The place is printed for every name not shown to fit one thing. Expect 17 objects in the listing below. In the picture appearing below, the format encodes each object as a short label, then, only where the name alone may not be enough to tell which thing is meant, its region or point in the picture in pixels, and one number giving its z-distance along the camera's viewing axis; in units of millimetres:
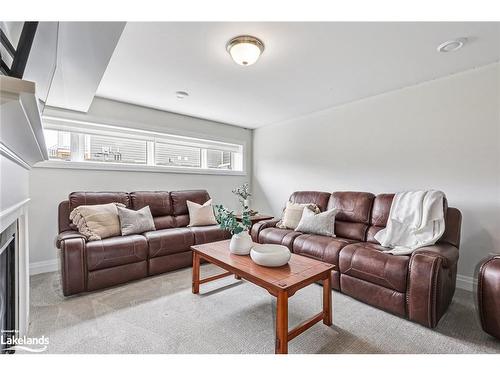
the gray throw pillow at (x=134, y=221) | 2819
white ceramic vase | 2129
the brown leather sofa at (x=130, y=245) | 2250
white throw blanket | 2174
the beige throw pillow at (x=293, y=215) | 3201
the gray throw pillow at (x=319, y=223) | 2875
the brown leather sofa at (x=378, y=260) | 1761
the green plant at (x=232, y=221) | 2158
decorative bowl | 1807
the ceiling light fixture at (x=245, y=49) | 1856
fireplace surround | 1242
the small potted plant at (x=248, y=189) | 4797
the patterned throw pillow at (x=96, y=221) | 2561
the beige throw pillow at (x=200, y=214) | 3439
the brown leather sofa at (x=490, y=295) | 1552
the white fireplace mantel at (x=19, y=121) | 648
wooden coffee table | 1462
